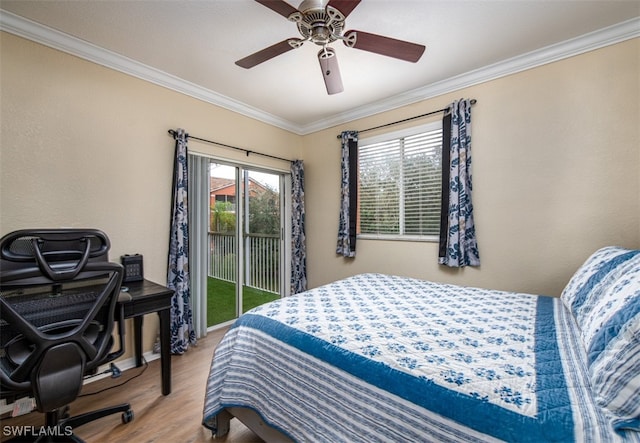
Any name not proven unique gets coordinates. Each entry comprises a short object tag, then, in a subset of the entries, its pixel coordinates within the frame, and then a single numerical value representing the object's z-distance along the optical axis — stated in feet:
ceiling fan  4.64
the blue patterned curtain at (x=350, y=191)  11.24
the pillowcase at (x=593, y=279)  4.46
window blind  9.55
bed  2.69
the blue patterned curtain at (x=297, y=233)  12.59
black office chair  3.92
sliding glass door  10.73
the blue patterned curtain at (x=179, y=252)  8.52
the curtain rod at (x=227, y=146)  8.74
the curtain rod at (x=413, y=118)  8.61
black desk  6.18
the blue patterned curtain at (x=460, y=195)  8.52
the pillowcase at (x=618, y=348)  2.52
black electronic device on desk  7.62
